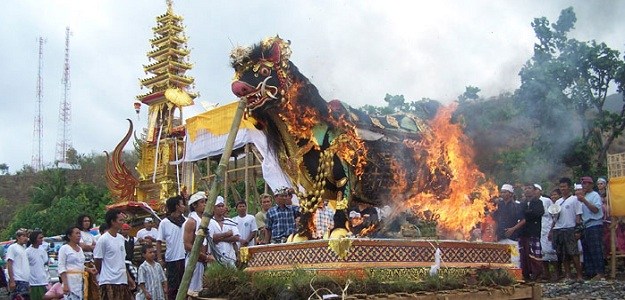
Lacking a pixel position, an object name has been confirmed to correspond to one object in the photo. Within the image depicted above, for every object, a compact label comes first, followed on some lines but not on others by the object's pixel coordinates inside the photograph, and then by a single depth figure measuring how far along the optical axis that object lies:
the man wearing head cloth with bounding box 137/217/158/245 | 10.88
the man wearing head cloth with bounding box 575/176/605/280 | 9.59
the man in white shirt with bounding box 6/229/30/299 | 10.02
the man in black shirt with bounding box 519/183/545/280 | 9.70
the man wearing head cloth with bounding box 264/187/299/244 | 8.83
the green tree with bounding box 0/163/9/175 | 58.85
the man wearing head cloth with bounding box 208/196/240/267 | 7.65
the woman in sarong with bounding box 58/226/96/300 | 7.64
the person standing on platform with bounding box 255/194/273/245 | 9.95
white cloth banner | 15.38
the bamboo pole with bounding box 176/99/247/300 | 5.22
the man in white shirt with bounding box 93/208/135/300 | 7.14
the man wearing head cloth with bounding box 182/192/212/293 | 7.06
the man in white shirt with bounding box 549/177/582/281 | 9.66
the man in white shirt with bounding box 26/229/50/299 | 10.12
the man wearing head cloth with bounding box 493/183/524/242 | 9.88
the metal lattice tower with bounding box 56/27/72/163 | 50.28
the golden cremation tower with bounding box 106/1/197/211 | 27.44
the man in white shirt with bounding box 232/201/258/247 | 9.10
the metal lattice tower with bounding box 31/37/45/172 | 50.19
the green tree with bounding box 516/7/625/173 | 14.34
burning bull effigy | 6.97
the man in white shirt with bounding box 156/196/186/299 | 7.67
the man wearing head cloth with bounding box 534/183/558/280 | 10.28
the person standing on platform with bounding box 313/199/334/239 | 6.82
